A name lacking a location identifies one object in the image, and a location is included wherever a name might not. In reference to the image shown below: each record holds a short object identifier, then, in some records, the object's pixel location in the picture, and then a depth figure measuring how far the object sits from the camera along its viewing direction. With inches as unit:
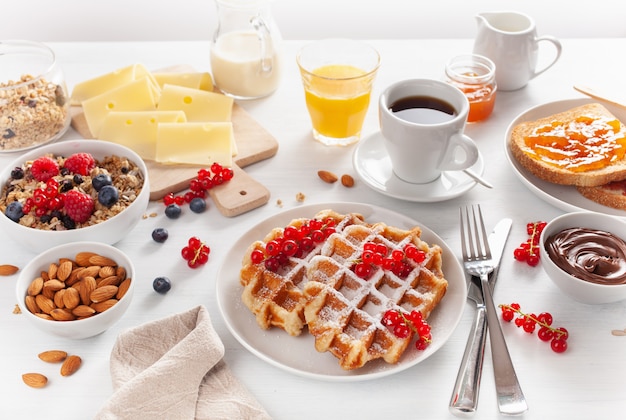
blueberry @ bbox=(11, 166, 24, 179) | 63.6
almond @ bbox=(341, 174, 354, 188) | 69.2
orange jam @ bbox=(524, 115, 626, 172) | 66.2
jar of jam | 75.3
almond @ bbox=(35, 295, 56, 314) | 52.0
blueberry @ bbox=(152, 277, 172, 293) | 57.5
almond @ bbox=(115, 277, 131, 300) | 53.4
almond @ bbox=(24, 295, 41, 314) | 52.0
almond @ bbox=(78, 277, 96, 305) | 52.9
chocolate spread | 53.2
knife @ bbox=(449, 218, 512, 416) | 47.4
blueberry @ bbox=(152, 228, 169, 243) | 62.9
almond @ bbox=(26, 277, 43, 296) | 53.1
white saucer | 66.0
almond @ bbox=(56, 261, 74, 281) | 54.2
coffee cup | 63.7
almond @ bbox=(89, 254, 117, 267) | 55.4
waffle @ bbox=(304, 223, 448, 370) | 49.5
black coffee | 66.3
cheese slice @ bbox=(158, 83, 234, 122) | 78.1
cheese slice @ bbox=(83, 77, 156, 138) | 76.4
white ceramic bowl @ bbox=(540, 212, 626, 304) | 52.2
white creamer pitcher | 78.4
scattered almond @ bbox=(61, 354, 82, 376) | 51.1
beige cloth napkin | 46.1
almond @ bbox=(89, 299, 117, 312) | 52.3
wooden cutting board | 66.7
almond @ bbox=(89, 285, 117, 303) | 52.6
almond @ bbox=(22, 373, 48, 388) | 50.3
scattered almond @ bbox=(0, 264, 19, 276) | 59.9
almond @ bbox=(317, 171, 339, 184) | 69.8
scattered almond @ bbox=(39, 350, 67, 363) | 52.1
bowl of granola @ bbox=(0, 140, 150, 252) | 59.2
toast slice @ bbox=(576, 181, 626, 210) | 64.6
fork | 48.0
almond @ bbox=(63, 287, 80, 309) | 52.3
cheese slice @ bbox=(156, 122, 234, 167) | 71.6
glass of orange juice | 71.0
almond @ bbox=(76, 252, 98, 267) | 55.6
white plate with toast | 64.8
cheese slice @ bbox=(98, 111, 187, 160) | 73.6
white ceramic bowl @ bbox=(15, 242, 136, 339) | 50.6
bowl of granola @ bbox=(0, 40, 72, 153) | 71.9
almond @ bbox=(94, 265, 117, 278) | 54.3
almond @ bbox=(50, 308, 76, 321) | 51.3
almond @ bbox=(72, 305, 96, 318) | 51.9
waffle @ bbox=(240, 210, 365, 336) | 52.4
